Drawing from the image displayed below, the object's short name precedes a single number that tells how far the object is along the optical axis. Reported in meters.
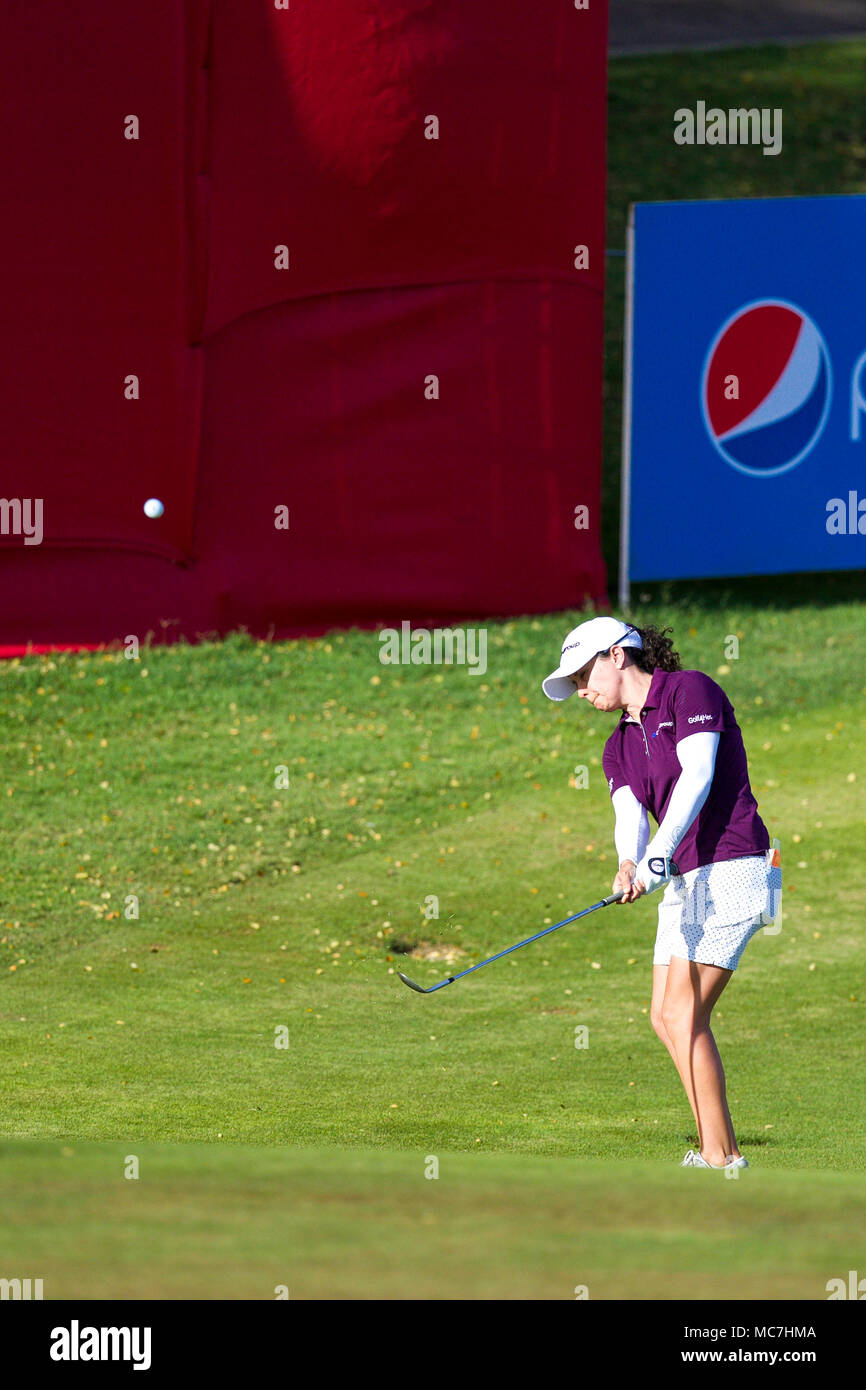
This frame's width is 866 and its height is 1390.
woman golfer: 13.22
